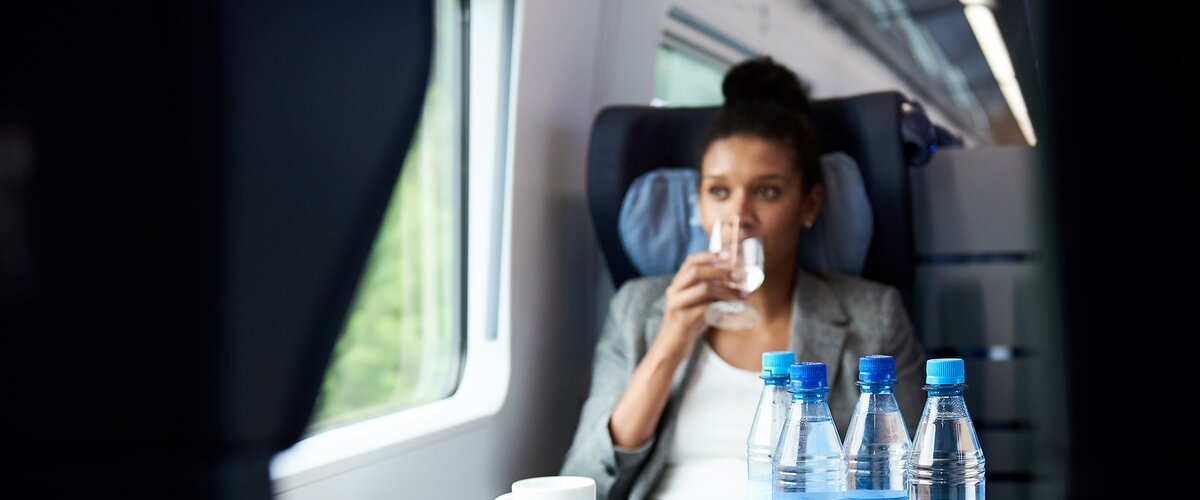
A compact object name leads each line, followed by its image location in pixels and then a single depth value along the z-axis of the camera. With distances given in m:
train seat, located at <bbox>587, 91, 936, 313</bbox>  2.15
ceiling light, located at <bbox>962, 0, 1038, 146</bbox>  4.43
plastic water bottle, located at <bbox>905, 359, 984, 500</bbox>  1.10
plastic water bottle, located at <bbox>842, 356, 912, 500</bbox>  1.21
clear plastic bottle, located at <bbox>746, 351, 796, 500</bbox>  1.25
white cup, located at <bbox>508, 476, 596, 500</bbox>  1.47
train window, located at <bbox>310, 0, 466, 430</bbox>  2.07
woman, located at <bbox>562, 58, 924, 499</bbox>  2.01
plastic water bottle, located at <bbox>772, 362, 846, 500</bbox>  1.17
